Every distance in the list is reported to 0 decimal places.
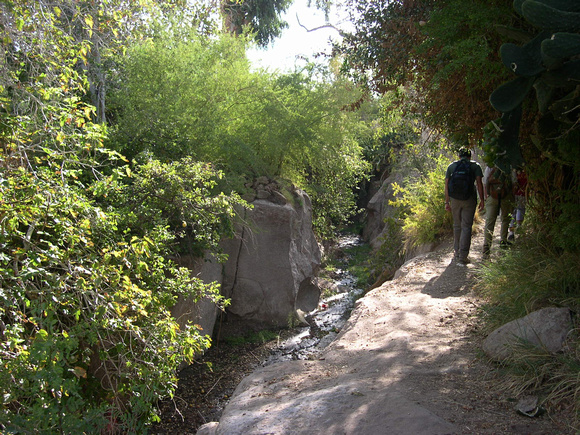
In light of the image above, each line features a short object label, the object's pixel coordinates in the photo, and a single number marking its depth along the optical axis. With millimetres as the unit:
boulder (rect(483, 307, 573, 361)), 3500
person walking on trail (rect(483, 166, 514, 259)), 6707
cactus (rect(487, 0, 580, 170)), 2965
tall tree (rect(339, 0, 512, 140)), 4062
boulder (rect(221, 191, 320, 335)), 8320
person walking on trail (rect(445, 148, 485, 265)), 6661
